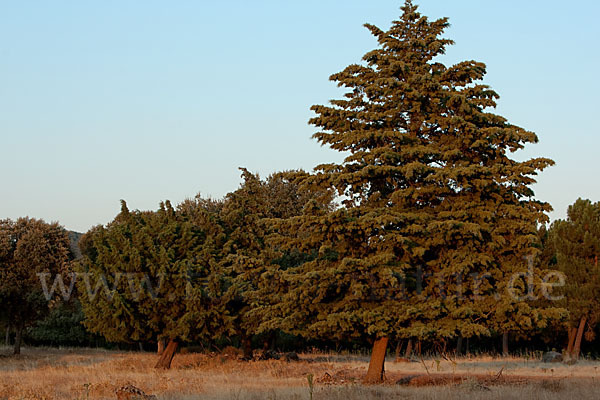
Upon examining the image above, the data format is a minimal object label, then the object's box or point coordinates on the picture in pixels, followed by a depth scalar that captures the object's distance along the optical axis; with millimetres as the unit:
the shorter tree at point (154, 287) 28297
